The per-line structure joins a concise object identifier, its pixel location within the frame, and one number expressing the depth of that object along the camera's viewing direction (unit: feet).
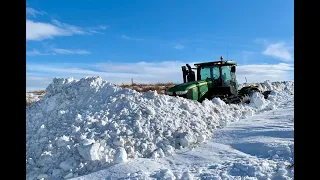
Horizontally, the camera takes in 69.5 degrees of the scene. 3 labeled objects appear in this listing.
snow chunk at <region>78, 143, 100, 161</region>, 14.15
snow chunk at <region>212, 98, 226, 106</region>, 25.89
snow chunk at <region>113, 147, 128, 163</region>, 14.17
